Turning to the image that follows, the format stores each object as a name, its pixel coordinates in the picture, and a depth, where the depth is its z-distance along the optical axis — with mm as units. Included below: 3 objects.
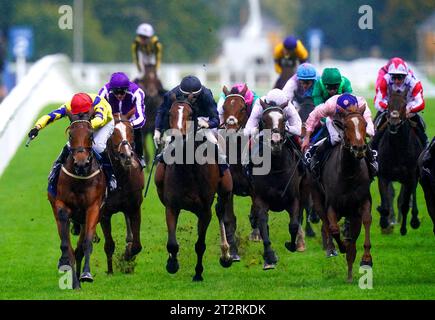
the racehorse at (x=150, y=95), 22797
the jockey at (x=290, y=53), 21906
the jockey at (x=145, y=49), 24406
